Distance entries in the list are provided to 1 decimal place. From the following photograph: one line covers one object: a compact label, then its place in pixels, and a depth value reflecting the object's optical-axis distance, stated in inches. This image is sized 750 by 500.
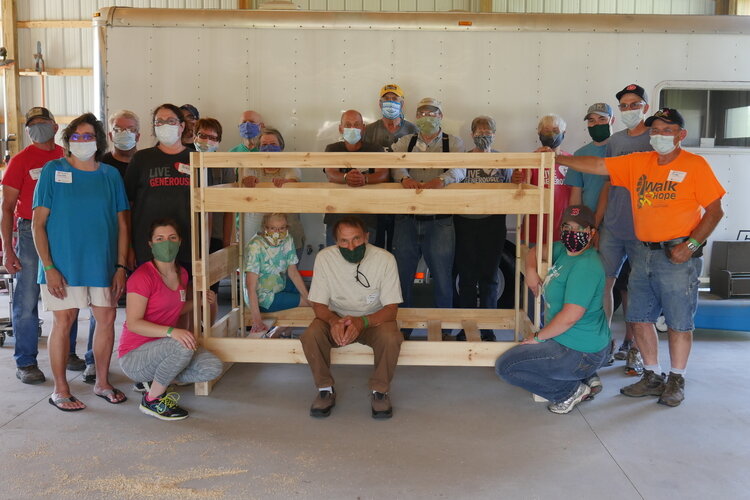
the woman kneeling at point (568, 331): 154.5
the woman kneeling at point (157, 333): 158.7
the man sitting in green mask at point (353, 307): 165.5
